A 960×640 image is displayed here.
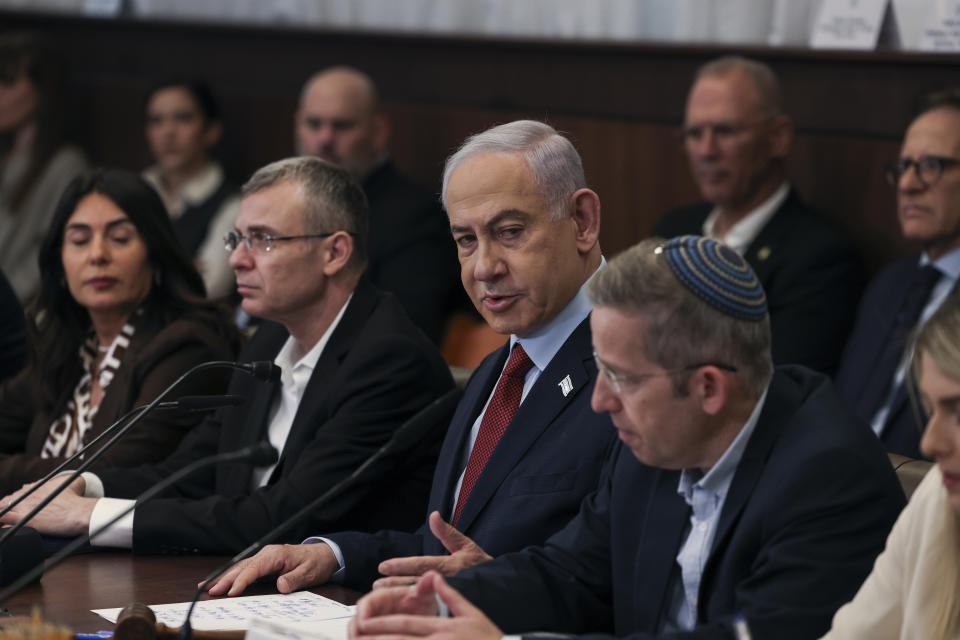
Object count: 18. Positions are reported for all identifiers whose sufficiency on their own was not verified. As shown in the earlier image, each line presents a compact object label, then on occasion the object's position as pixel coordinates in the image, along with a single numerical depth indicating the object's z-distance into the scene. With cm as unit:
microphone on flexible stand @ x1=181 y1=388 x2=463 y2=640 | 460
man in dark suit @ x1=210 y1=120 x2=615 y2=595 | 523
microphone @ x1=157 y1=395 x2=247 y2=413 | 530
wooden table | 494
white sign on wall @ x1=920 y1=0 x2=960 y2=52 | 871
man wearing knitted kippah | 411
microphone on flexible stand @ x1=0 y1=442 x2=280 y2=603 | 421
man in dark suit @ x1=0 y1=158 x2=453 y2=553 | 610
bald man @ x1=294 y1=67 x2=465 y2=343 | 1095
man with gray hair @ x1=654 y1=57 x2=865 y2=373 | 904
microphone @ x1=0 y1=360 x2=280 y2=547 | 496
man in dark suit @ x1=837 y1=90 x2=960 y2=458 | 829
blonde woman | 368
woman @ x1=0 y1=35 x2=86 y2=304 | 1390
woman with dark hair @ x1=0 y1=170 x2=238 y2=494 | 755
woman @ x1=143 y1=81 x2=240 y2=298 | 1314
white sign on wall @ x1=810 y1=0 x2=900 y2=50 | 923
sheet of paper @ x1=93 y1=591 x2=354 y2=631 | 472
